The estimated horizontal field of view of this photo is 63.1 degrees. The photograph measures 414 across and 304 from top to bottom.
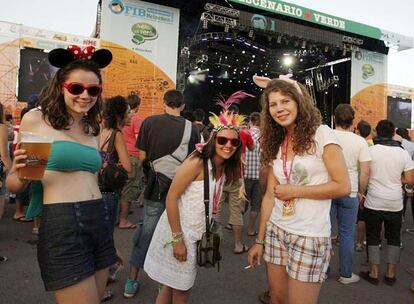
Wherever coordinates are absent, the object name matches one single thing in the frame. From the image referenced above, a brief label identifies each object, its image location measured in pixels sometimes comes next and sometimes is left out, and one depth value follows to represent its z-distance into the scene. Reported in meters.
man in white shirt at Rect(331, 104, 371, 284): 3.77
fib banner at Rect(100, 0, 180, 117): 10.12
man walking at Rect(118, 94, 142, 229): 5.58
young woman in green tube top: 1.63
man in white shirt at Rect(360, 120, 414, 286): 3.96
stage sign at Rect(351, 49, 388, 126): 14.50
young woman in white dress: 2.11
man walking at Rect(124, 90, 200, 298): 3.14
